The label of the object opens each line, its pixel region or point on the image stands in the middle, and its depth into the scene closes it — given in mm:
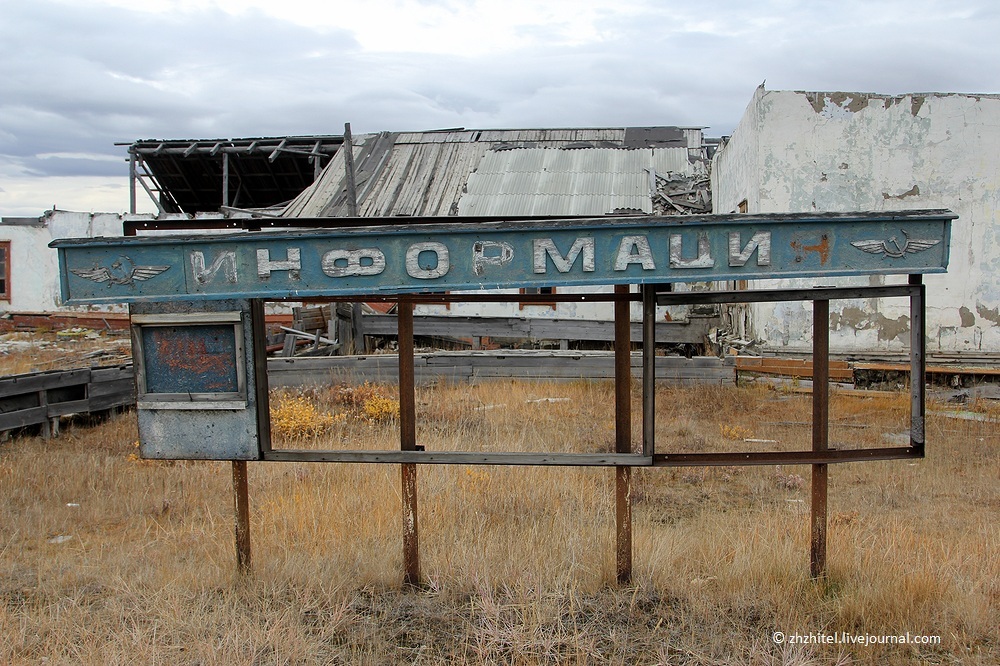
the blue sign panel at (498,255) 3152
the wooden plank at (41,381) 8234
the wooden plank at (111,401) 9328
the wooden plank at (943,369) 10922
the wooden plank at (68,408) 8637
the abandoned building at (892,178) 11828
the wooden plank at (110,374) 9398
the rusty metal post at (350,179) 16391
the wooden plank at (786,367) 10914
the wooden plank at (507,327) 15133
